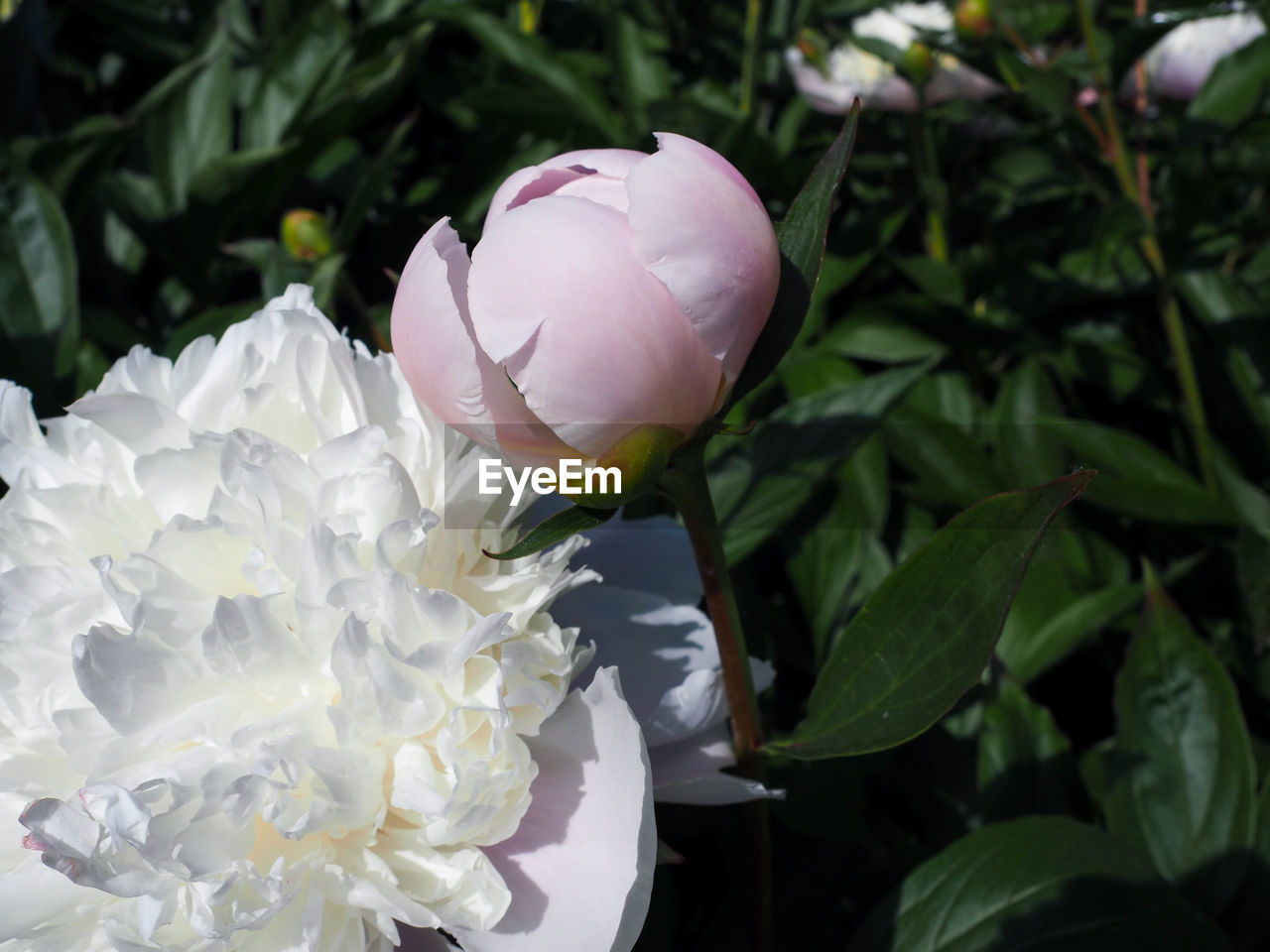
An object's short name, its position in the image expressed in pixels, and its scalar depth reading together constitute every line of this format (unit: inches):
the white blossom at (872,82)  44.7
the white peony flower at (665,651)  17.1
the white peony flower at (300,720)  14.5
